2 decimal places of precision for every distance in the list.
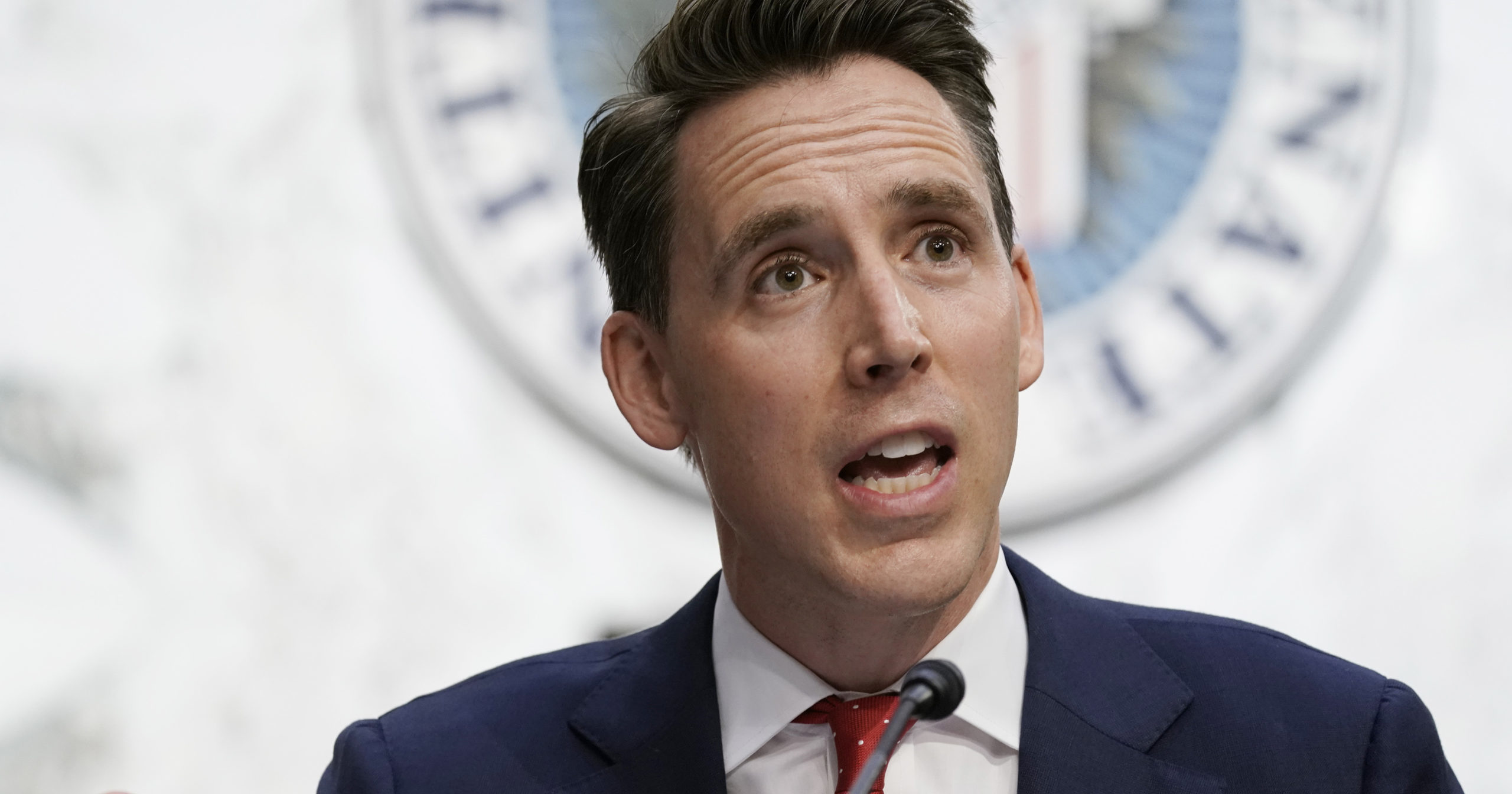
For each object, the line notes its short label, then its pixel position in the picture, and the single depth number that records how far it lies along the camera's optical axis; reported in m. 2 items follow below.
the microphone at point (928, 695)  2.95
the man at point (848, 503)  3.07
